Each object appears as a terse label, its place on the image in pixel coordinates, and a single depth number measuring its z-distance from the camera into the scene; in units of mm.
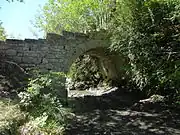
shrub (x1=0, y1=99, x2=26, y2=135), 2520
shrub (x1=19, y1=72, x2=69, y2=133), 2729
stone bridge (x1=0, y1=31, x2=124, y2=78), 4471
